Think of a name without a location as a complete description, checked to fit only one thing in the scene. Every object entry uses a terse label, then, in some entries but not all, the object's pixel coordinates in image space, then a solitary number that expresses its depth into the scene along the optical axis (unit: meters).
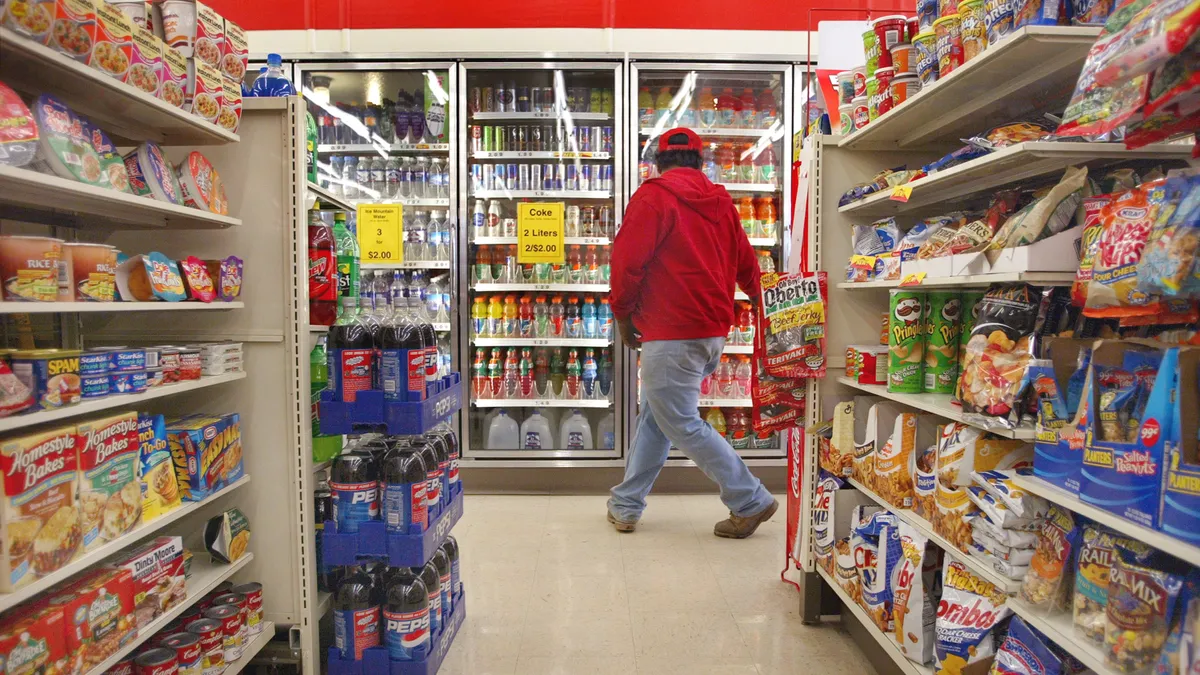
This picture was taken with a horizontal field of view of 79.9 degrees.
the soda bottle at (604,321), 4.48
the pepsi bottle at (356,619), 2.18
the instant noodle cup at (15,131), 1.28
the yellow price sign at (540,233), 4.34
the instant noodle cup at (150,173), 1.74
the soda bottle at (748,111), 4.59
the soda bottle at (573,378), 4.55
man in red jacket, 3.23
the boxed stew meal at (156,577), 1.69
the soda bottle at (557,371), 4.70
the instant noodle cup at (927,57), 1.97
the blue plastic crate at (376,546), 2.13
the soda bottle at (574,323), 4.50
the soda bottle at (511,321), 4.47
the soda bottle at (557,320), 4.52
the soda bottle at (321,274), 2.23
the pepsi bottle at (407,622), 2.18
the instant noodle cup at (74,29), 1.41
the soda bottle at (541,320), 4.50
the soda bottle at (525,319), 4.49
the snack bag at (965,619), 1.66
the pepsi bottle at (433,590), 2.29
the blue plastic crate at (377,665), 2.18
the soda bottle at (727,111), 4.59
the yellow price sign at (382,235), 4.30
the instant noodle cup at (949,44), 1.84
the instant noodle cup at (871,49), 2.29
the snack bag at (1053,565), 1.43
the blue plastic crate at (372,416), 2.16
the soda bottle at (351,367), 2.17
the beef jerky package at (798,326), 2.55
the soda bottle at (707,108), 4.57
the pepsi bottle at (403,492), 2.14
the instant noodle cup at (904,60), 2.17
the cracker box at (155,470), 1.75
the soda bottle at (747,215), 4.50
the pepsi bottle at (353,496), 2.16
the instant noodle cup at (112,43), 1.53
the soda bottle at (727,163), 4.52
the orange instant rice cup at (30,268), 1.33
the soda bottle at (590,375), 4.51
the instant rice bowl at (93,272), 1.53
